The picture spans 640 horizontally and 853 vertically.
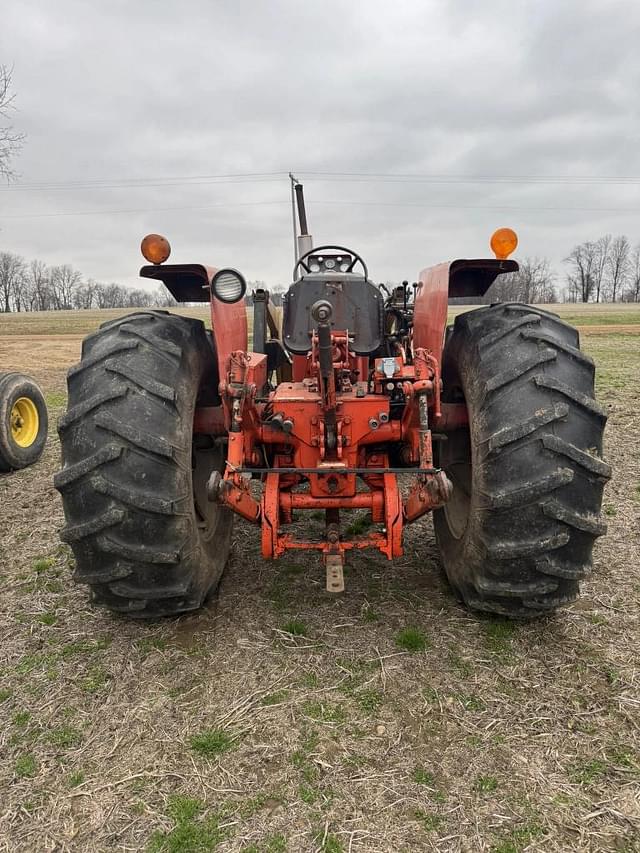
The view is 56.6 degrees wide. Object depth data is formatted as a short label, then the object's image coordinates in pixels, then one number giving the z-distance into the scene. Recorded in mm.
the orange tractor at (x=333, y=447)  2656
